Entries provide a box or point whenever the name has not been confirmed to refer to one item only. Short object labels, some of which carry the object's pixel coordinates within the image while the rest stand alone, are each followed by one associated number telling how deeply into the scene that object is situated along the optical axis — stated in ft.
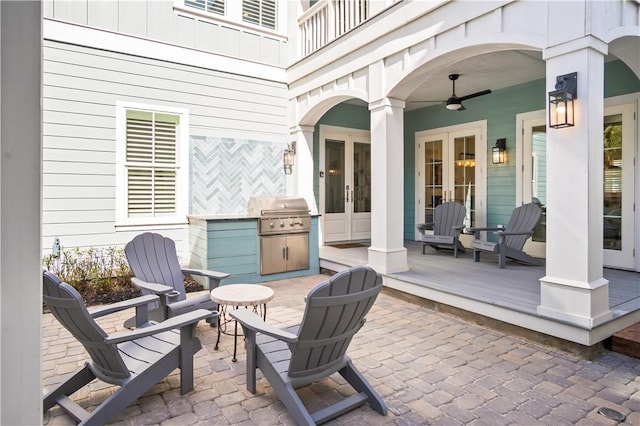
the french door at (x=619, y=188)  16.99
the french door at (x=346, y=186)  25.99
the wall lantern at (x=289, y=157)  23.17
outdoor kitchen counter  17.65
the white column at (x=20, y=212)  2.64
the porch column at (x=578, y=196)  10.16
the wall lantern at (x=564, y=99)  10.26
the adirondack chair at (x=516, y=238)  17.56
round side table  9.75
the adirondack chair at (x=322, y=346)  6.98
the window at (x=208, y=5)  20.41
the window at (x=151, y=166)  18.79
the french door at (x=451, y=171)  23.43
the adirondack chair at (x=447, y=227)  20.87
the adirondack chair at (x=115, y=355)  7.02
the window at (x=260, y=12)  22.09
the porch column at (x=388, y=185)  16.44
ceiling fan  19.39
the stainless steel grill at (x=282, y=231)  18.92
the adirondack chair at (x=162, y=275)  10.87
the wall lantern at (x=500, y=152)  21.61
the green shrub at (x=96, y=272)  15.79
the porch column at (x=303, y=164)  23.09
